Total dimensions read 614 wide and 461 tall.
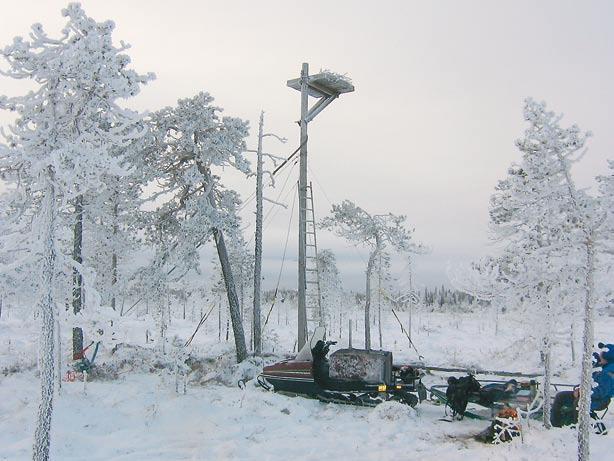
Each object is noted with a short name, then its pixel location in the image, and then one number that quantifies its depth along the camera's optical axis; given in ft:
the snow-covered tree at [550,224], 26.71
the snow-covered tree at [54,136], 23.24
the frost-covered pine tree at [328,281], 160.25
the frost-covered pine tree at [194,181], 61.72
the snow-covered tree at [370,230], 99.25
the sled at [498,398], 41.68
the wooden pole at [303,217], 60.03
